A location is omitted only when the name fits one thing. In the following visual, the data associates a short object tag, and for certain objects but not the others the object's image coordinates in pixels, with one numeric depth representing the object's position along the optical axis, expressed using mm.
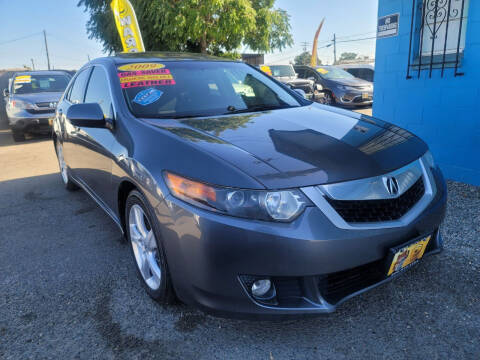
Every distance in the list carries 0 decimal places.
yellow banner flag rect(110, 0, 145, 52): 9375
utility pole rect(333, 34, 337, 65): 66856
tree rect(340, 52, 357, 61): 101881
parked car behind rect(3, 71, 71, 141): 8578
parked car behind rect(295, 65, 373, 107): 11266
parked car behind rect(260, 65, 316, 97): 12875
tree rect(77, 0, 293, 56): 12977
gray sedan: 1600
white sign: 4668
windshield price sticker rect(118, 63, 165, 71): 2873
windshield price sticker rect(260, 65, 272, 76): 12945
